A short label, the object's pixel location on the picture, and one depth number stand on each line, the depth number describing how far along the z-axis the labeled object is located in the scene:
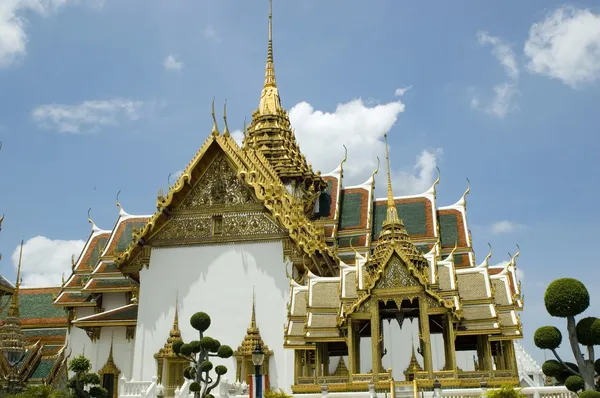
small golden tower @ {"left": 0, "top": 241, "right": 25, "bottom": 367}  15.35
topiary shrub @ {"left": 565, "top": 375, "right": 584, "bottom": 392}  8.38
